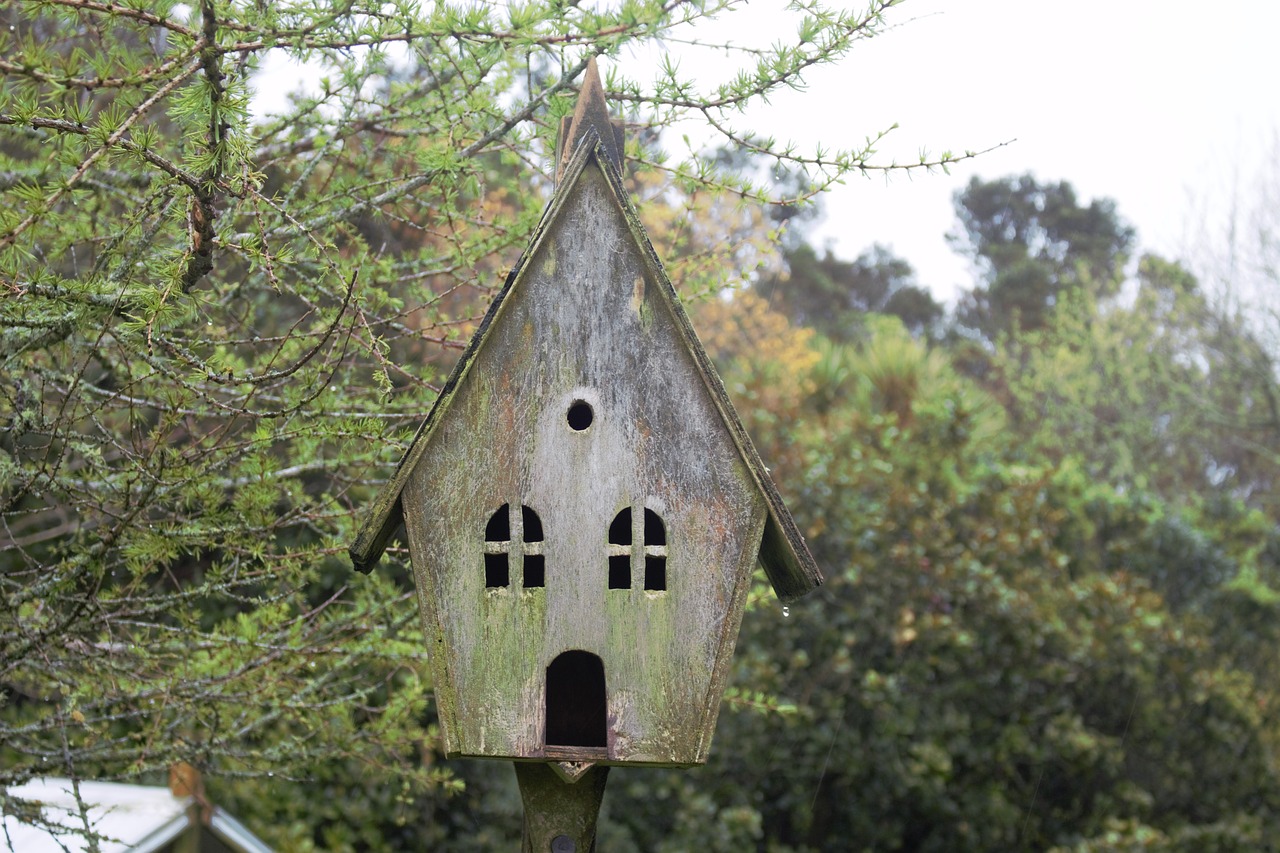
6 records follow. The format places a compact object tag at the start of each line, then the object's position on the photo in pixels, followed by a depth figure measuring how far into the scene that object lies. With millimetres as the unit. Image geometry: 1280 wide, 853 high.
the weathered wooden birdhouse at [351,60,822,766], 1940
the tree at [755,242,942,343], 22172
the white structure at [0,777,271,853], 3539
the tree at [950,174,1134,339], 23438
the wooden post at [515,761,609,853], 2029
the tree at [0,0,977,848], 1876
